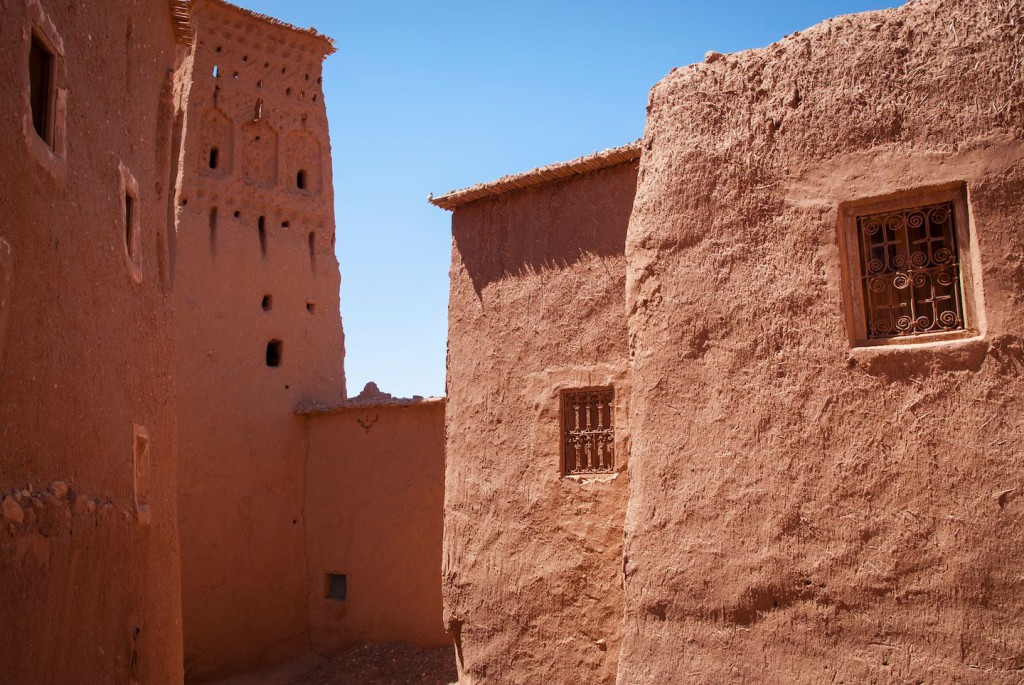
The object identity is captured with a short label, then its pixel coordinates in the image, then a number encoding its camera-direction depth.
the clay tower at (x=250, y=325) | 13.16
